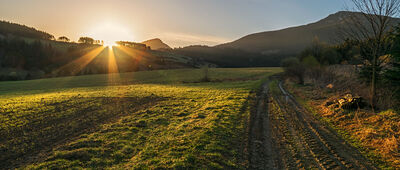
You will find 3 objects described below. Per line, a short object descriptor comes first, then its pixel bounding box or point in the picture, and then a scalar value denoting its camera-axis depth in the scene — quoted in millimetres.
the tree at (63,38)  189038
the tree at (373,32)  12717
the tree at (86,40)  180750
